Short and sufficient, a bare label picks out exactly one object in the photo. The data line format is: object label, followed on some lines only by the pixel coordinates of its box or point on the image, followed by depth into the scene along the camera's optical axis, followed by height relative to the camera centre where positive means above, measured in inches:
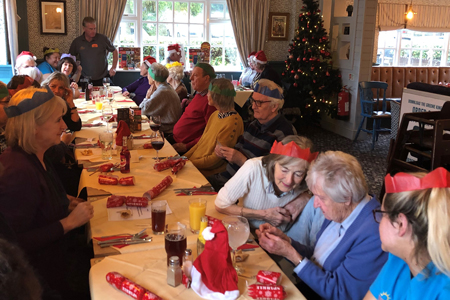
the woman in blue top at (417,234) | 44.5 -18.3
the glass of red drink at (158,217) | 72.6 -26.7
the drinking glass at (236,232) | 62.9 -25.0
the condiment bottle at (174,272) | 57.4 -28.5
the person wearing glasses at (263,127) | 115.0 -16.9
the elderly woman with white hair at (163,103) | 187.5 -17.9
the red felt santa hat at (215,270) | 55.5 -27.4
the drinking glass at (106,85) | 229.2 -13.2
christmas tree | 296.2 -0.5
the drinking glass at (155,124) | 131.3 -19.2
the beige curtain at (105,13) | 300.5 +34.7
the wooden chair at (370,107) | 267.1 -25.1
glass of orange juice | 75.5 -26.7
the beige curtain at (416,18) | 369.1 +46.5
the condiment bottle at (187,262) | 58.8 -28.6
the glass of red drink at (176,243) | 61.4 -26.2
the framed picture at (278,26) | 343.9 +32.7
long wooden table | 57.6 -30.1
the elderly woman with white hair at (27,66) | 195.5 -3.5
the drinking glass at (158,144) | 112.9 -22.0
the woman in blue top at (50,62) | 249.2 -1.5
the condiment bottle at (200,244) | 62.7 -26.9
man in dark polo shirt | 285.4 +7.0
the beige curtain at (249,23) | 333.7 +34.0
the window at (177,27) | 326.6 +28.7
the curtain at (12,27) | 255.5 +19.2
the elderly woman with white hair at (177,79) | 238.4 -9.1
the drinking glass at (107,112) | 161.6 -22.4
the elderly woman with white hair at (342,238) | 63.7 -26.7
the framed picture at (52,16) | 294.2 +30.4
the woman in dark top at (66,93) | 150.2 -12.1
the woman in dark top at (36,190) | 68.6 -22.0
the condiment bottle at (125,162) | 105.8 -25.1
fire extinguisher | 288.5 -24.1
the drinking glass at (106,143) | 118.9 -23.2
